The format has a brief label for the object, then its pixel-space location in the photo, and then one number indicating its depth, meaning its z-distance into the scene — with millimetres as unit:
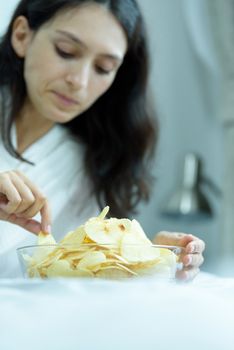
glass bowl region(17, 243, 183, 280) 878
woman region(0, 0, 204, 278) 1586
